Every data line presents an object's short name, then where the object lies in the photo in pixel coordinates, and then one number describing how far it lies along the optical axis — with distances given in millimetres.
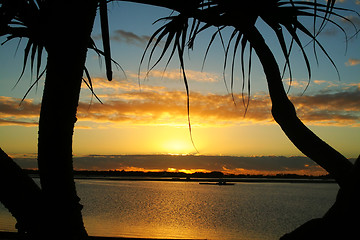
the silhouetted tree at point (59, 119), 2393
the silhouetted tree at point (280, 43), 1813
